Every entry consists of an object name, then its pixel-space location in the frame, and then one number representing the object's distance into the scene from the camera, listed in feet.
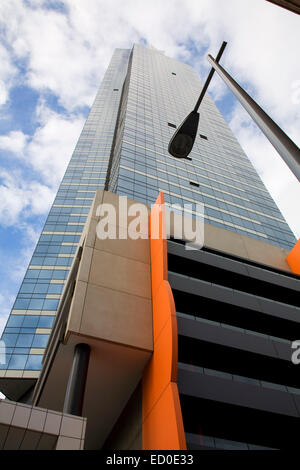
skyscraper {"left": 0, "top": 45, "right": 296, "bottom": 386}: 115.65
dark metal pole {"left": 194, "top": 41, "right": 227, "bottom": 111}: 19.48
